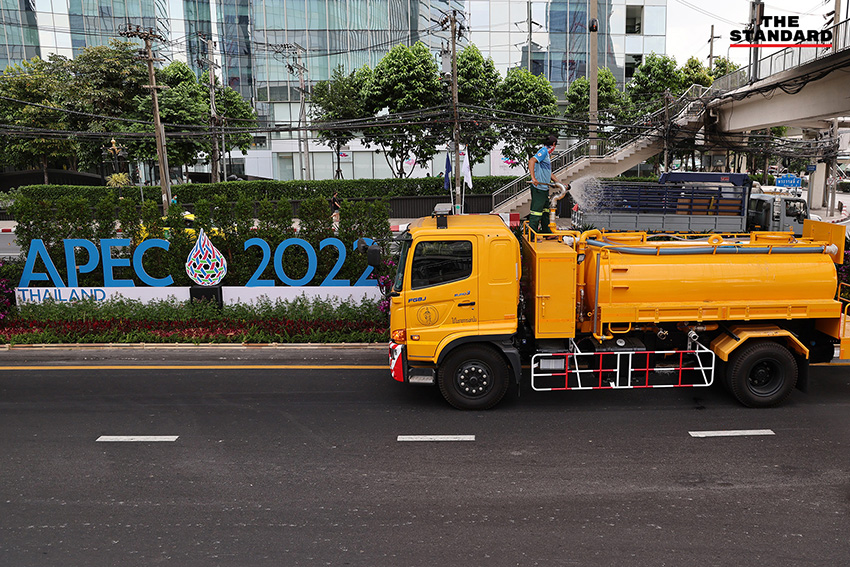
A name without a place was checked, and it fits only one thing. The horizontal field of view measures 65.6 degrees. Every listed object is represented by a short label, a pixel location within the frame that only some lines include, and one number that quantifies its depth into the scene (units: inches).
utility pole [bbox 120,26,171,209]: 1107.9
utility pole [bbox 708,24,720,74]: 2114.7
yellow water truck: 368.5
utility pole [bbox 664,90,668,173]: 1257.3
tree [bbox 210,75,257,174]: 1801.2
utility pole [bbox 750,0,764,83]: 1036.9
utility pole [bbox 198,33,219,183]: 1582.2
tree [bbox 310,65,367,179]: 1575.3
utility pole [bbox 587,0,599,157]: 1244.5
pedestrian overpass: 879.1
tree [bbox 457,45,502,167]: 1430.9
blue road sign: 1684.2
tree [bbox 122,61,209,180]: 1483.8
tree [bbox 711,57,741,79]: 1910.7
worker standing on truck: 523.2
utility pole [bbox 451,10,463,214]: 1071.6
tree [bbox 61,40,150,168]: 1461.6
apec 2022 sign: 593.3
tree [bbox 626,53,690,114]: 1588.3
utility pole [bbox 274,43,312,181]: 1801.2
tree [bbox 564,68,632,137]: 1533.0
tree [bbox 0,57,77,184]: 1627.7
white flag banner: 1085.1
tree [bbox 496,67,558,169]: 1473.9
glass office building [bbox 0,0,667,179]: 1953.7
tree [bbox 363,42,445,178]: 1401.3
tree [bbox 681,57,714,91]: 1724.9
